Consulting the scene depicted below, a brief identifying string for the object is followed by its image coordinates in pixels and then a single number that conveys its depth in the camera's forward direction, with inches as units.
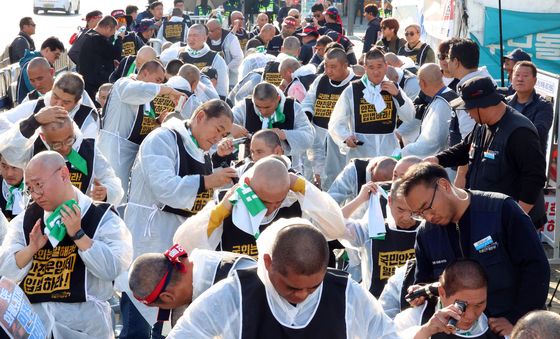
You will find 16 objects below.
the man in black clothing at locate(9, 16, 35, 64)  718.5
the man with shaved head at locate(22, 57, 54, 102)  392.5
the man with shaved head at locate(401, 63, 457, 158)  369.4
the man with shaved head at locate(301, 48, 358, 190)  452.1
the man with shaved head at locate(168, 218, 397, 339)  151.5
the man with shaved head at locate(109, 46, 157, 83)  484.1
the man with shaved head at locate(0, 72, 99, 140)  336.5
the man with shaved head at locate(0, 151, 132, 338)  223.0
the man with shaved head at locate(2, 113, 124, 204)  293.4
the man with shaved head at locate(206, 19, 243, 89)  712.4
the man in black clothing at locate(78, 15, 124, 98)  637.9
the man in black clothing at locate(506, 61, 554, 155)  389.7
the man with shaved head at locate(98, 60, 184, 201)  391.5
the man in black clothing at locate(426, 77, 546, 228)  280.4
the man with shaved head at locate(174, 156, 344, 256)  226.1
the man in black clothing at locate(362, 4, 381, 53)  787.4
